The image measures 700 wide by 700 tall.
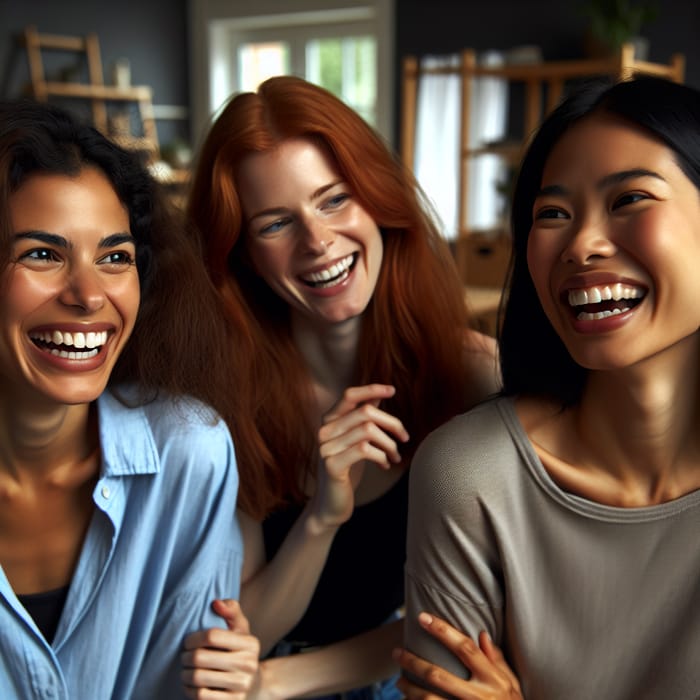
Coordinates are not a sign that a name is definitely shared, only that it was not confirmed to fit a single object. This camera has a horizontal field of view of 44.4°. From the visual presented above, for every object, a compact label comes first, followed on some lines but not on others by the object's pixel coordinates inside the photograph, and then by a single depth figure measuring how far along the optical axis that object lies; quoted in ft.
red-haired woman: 4.76
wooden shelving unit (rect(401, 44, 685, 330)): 12.55
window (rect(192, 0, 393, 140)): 22.12
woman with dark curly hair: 3.62
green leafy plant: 17.33
